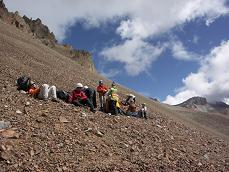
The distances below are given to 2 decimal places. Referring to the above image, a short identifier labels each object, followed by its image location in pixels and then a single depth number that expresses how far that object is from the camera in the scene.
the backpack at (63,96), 10.70
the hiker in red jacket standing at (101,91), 11.58
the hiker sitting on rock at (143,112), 12.31
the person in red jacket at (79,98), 10.55
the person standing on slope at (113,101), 10.94
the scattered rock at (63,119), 8.90
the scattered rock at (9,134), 7.48
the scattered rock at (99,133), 8.86
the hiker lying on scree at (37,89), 10.03
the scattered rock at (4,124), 7.77
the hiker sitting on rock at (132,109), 12.02
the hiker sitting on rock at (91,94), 10.86
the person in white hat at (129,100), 12.51
